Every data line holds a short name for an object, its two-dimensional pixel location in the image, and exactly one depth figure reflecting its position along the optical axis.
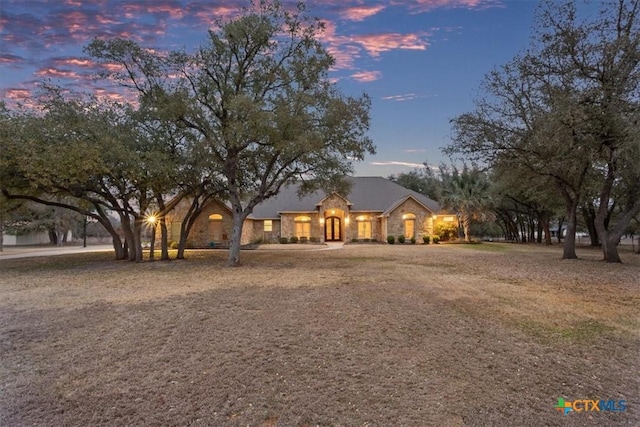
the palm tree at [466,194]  29.14
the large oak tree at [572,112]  12.84
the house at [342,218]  30.33
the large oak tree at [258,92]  14.30
